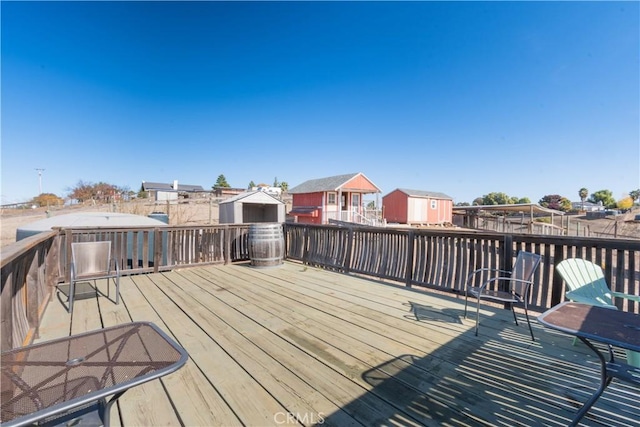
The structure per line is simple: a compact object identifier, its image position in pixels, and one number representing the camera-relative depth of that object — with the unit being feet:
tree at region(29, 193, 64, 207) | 77.91
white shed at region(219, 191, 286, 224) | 45.37
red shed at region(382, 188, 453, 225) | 74.69
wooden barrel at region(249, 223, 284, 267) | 17.26
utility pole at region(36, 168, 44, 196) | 95.37
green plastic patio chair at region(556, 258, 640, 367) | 7.76
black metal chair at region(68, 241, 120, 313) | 10.25
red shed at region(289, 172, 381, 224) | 62.28
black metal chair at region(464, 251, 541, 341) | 8.36
